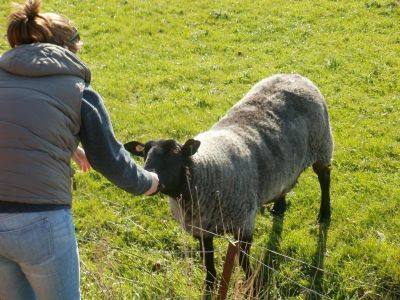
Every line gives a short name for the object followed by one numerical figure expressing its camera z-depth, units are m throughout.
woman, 2.73
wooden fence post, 3.02
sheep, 4.57
